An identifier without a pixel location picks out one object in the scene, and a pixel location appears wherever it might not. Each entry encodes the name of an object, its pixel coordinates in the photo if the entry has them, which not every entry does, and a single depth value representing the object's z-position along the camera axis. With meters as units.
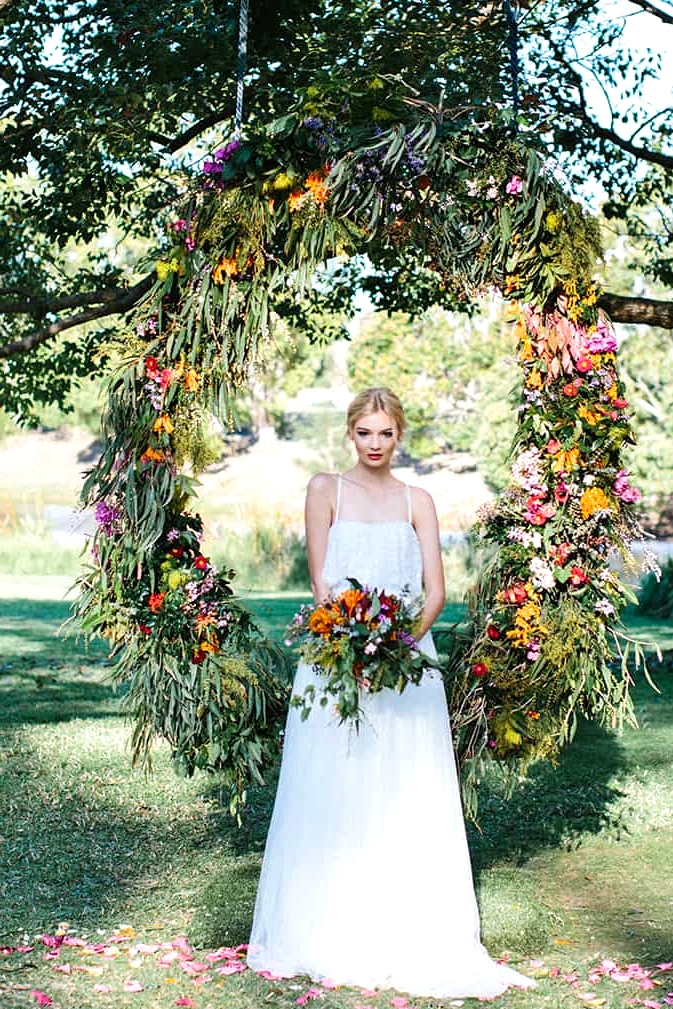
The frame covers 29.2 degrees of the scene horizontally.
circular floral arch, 5.33
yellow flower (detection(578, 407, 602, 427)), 5.41
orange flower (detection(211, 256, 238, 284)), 5.34
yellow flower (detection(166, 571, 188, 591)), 5.36
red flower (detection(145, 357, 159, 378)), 5.34
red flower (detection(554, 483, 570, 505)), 5.44
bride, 4.65
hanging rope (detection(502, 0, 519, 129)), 5.54
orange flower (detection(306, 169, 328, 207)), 5.33
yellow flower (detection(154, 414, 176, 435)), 5.30
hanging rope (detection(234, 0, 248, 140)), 5.31
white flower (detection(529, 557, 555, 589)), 5.42
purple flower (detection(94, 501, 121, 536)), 5.36
